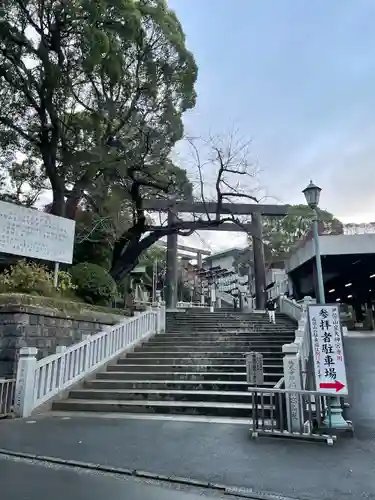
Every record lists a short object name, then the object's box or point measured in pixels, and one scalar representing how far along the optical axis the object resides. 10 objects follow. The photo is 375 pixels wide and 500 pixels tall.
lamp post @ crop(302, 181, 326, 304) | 6.30
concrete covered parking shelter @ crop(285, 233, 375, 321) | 17.14
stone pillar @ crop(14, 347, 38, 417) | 7.17
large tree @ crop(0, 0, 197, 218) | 12.20
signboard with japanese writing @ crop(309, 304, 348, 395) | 5.66
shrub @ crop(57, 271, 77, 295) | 10.27
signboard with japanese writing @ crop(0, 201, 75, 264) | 8.79
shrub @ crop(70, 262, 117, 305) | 11.11
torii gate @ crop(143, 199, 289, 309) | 19.33
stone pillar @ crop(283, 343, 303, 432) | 5.51
